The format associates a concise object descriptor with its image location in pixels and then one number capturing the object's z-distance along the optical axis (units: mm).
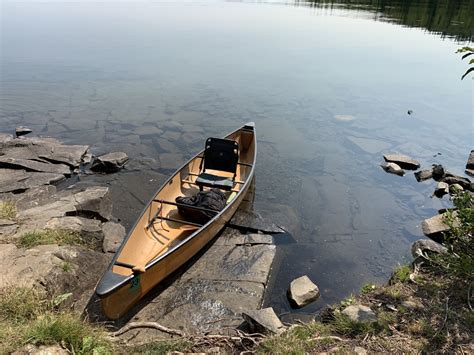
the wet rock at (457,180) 10242
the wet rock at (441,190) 10141
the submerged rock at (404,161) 11555
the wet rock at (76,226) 6586
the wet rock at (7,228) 5984
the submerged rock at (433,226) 8070
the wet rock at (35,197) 7752
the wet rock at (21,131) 12617
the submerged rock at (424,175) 10945
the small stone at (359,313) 4535
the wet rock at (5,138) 11466
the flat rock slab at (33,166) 9695
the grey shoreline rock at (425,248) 6312
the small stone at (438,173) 10984
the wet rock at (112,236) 6867
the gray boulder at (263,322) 4574
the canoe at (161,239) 5152
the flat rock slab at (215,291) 5531
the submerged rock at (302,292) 6141
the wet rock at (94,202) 7758
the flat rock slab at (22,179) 8539
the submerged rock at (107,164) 10461
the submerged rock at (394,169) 11219
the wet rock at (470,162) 11523
